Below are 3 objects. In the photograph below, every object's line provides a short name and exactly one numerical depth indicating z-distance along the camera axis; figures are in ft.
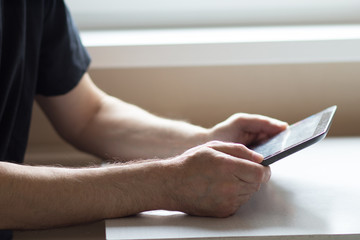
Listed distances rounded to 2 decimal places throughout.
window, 6.01
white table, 3.99
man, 4.18
